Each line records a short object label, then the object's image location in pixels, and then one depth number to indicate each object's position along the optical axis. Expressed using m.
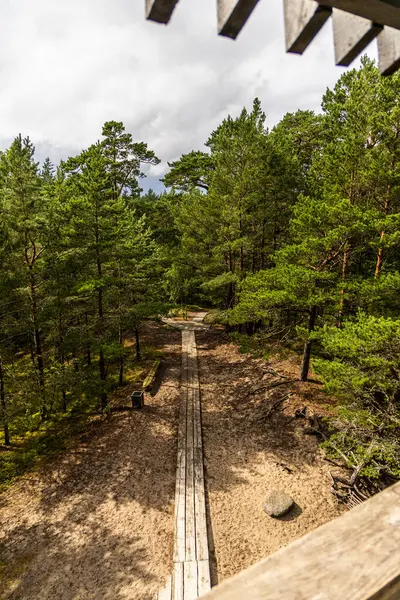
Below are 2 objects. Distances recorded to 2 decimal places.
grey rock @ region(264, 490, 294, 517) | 8.54
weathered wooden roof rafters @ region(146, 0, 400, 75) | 1.22
